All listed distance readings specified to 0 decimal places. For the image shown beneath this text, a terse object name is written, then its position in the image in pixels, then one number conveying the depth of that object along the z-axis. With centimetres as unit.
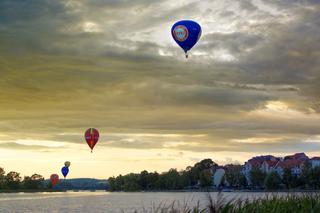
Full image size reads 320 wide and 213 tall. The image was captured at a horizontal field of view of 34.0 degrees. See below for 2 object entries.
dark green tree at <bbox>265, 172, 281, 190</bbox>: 16100
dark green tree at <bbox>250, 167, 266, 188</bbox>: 18038
